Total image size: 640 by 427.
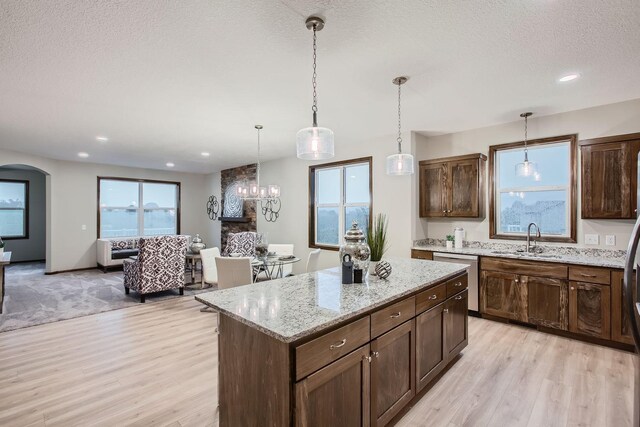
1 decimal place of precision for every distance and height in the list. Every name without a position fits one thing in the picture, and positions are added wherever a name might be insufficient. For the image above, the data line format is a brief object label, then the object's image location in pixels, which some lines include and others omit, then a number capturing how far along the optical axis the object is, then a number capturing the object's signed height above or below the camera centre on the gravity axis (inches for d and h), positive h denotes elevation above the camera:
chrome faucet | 155.5 -10.8
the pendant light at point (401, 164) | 119.0 +19.1
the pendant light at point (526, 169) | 142.8 +20.6
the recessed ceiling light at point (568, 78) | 110.6 +49.6
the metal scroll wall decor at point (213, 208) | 360.5 +6.5
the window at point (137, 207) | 315.0 +6.9
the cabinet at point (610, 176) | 127.6 +15.6
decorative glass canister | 89.3 -10.4
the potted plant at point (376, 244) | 99.8 -10.3
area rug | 166.2 -54.8
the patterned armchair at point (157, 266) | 192.7 -34.4
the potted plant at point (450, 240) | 182.4 -16.7
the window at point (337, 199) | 214.7 +10.3
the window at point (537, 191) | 152.5 +11.3
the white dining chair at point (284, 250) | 217.3 -26.7
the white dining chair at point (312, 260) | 180.2 -28.3
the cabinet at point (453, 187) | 169.0 +15.1
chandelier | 197.7 +14.1
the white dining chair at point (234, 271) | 148.6 -28.7
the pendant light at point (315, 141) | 85.3 +20.2
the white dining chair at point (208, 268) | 181.8 -32.7
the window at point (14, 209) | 322.3 +5.4
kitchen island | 55.8 -29.2
